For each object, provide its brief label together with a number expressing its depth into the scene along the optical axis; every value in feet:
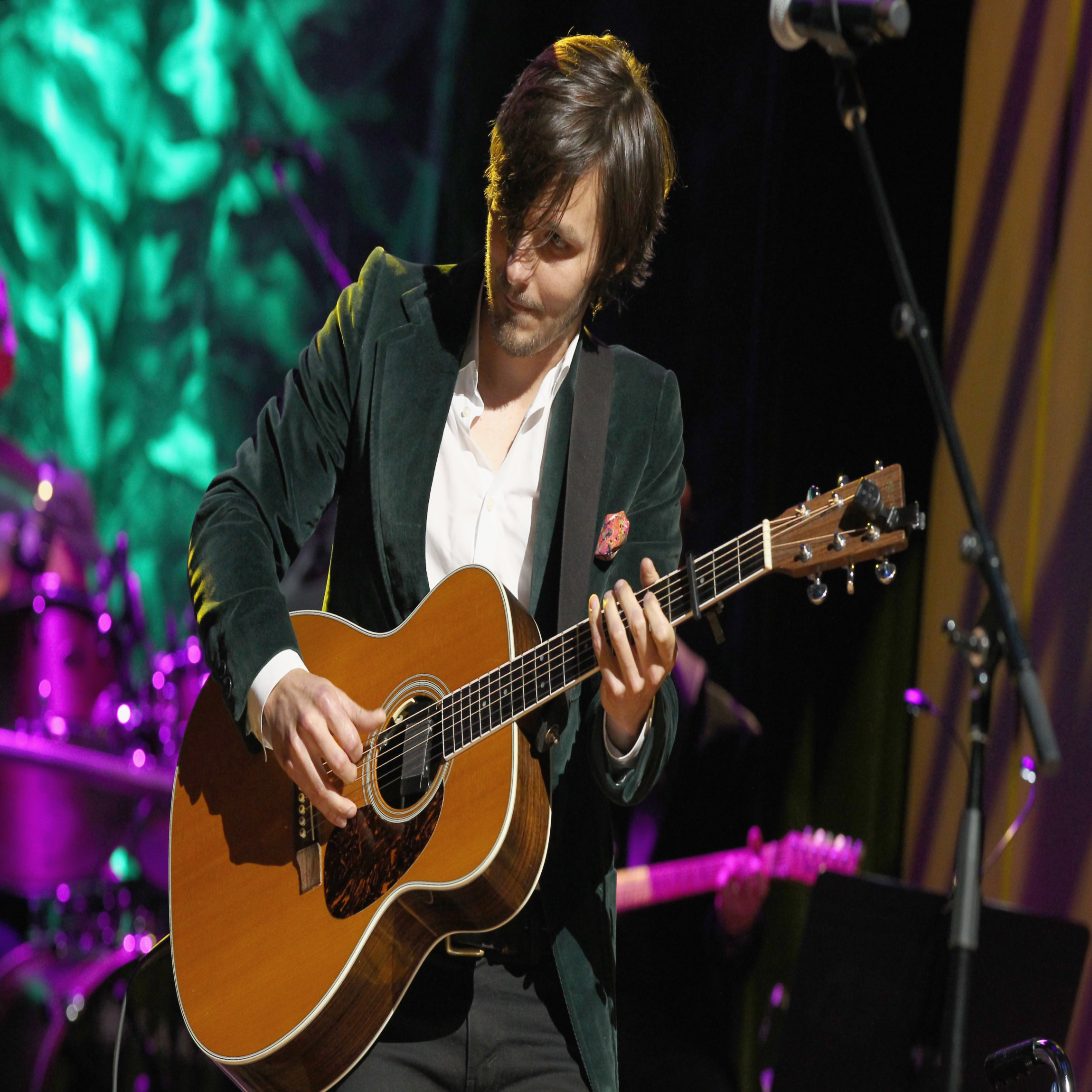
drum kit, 20.11
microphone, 15.76
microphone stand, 15.18
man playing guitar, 16.17
